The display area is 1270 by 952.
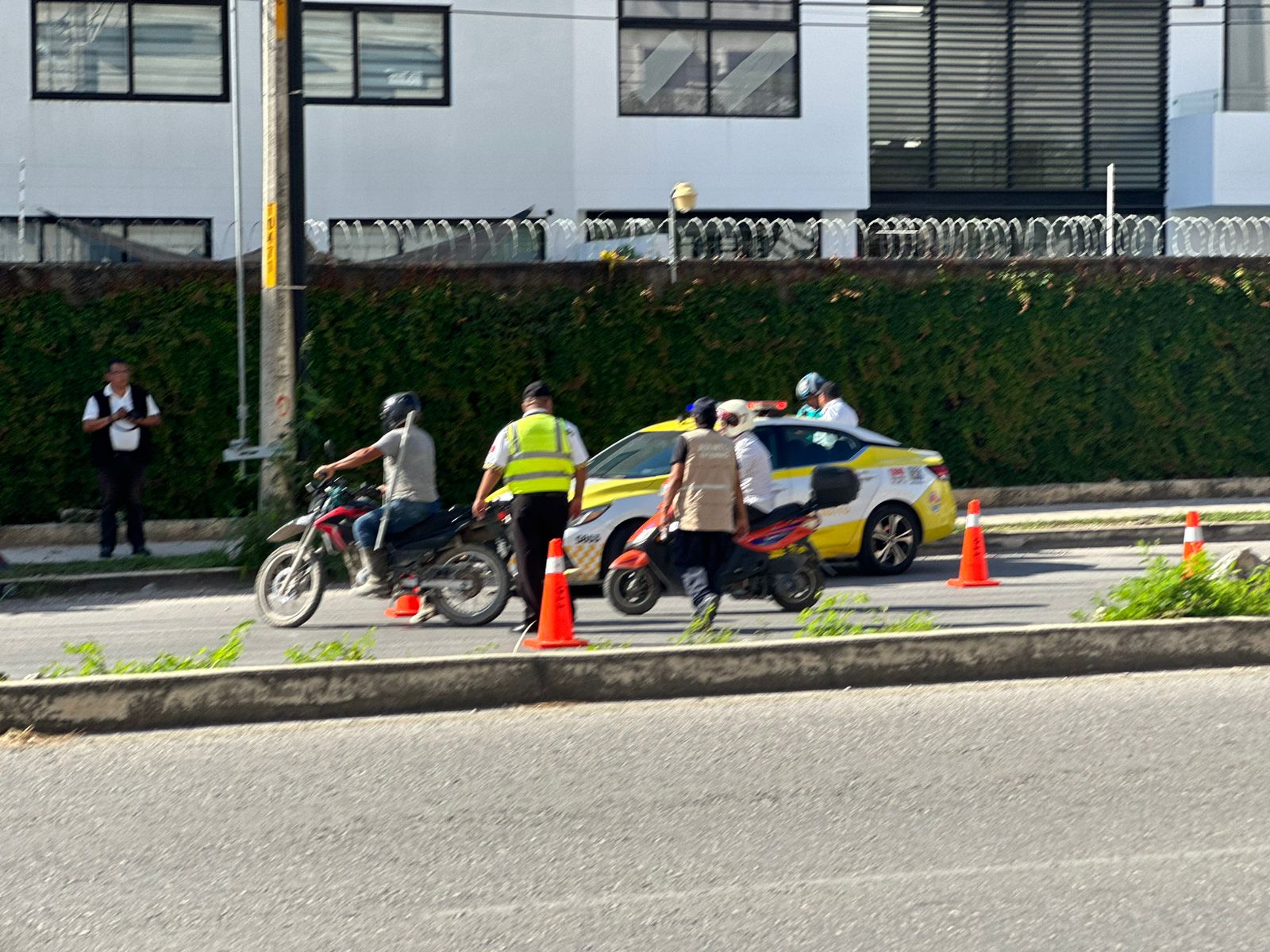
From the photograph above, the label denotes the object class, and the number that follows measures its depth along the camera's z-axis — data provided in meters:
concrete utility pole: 16.55
